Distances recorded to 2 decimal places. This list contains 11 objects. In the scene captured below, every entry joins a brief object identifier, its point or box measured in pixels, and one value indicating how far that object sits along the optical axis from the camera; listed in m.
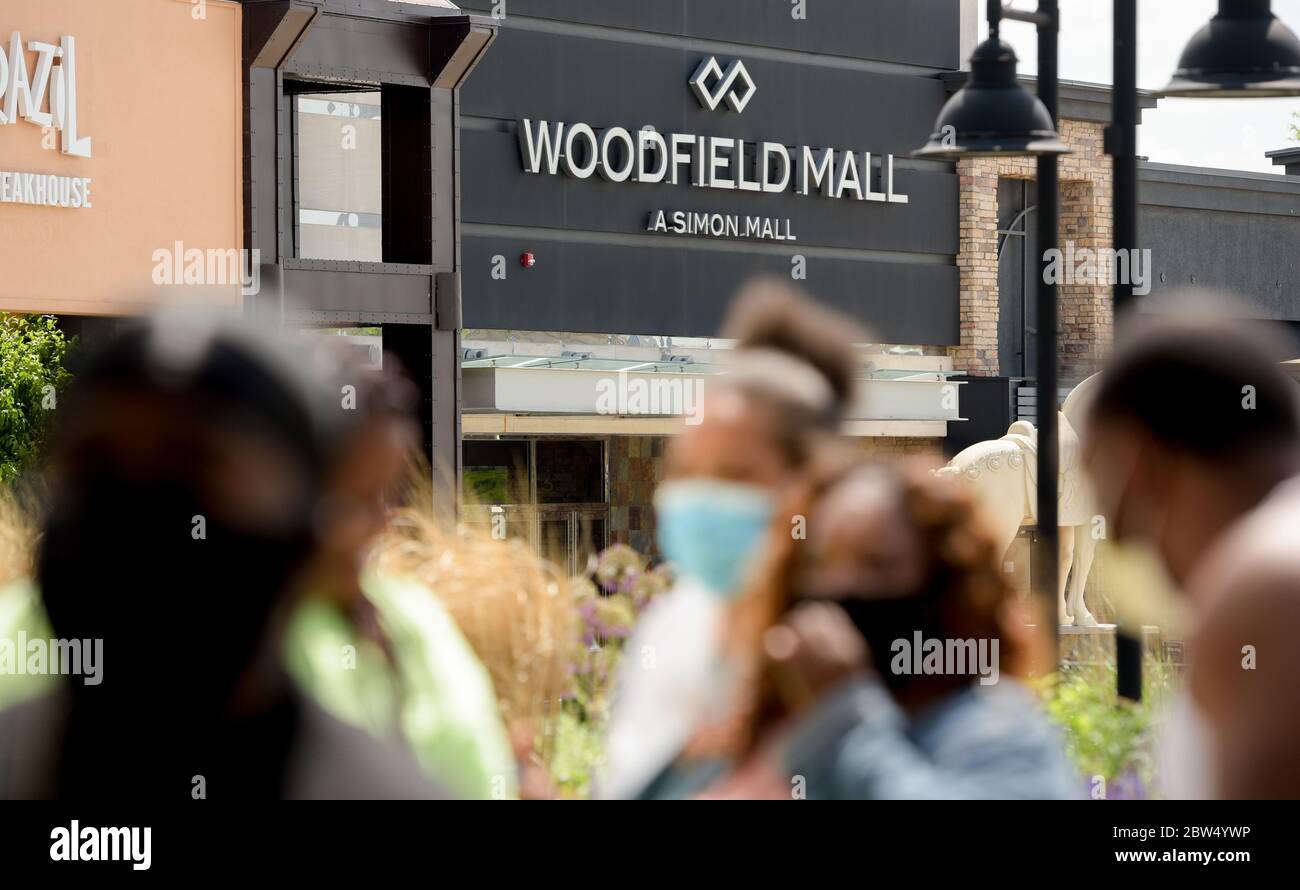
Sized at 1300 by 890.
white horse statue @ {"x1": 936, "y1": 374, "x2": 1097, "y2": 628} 33.56
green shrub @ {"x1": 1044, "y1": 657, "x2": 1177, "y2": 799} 11.29
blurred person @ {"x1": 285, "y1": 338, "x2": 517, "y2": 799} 3.59
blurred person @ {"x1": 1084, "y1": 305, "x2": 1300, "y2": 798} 4.39
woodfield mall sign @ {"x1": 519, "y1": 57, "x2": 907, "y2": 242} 47.78
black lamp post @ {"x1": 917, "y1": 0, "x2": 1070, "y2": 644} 15.94
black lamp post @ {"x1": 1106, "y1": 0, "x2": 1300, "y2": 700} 12.99
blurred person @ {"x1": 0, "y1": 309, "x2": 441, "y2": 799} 3.25
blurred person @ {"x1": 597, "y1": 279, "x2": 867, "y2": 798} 4.89
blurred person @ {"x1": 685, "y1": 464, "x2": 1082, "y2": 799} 4.54
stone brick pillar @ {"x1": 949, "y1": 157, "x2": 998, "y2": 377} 56.03
